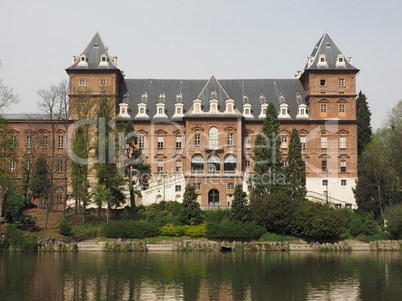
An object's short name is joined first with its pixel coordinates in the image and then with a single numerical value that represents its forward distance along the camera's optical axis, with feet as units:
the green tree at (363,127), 235.40
